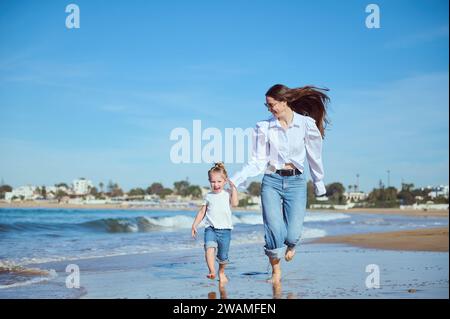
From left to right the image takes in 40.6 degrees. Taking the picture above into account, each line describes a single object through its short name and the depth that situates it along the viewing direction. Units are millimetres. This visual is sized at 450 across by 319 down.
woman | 5102
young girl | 5082
